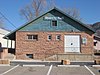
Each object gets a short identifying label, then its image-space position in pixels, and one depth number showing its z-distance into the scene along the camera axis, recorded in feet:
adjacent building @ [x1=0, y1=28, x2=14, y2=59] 70.23
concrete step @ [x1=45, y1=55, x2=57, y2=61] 49.74
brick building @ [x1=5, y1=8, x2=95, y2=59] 51.55
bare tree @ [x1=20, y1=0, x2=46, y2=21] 98.10
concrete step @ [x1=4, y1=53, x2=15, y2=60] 49.62
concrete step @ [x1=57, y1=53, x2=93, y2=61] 49.38
